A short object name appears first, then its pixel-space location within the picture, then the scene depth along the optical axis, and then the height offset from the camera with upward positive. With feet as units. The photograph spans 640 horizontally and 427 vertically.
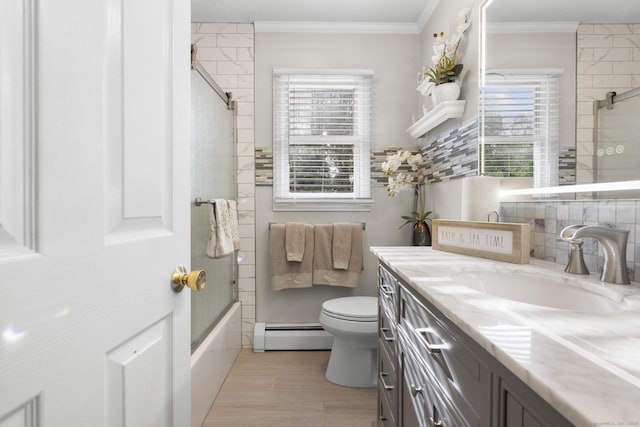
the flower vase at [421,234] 7.63 -0.57
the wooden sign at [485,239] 3.96 -0.38
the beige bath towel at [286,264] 8.36 -1.33
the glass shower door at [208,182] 5.82 +0.45
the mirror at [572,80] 3.15 +1.34
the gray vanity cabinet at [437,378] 1.73 -1.12
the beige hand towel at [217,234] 6.14 -0.48
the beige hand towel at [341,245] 8.29 -0.87
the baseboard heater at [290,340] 8.41 -3.11
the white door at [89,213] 1.39 -0.04
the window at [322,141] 8.64 +1.59
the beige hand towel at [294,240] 8.23 -0.77
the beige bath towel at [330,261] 8.36 -1.24
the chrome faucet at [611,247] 2.97 -0.31
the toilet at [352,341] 6.49 -2.48
